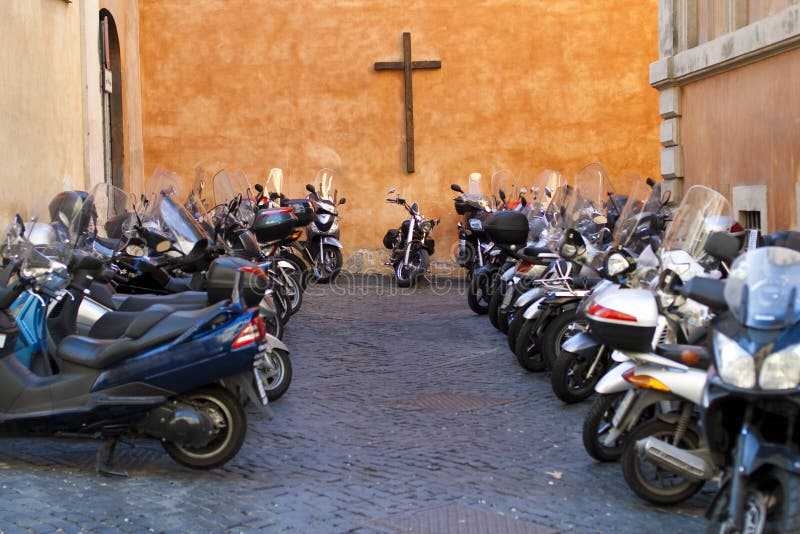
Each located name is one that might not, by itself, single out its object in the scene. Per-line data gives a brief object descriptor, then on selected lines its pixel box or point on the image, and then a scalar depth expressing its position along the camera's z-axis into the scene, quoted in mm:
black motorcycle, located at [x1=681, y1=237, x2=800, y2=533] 3975
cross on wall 17750
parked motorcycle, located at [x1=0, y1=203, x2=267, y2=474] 5746
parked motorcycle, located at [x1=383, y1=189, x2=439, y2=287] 15711
